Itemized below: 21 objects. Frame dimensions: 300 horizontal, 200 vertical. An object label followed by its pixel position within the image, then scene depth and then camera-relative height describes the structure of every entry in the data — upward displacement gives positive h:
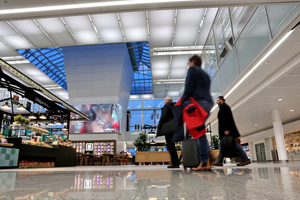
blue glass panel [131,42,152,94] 17.43 +7.77
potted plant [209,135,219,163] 9.51 +0.30
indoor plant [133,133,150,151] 9.80 +0.39
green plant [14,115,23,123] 8.46 +1.39
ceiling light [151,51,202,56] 16.02 +6.98
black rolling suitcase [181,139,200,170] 3.43 -0.05
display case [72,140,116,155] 18.45 +0.57
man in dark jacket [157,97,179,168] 3.69 +0.56
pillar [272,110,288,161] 11.38 +0.65
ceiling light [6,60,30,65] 17.43 +7.28
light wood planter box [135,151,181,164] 9.84 -0.18
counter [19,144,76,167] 8.15 +0.03
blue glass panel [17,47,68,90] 16.80 +7.64
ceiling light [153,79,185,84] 22.19 +6.95
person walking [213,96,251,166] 3.93 +0.46
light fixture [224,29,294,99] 5.87 +2.77
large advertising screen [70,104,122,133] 18.64 +2.81
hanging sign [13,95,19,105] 10.88 +2.71
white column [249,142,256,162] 22.67 -0.21
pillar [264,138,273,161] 18.89 +0.12
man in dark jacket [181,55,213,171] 2.66 +0.74
